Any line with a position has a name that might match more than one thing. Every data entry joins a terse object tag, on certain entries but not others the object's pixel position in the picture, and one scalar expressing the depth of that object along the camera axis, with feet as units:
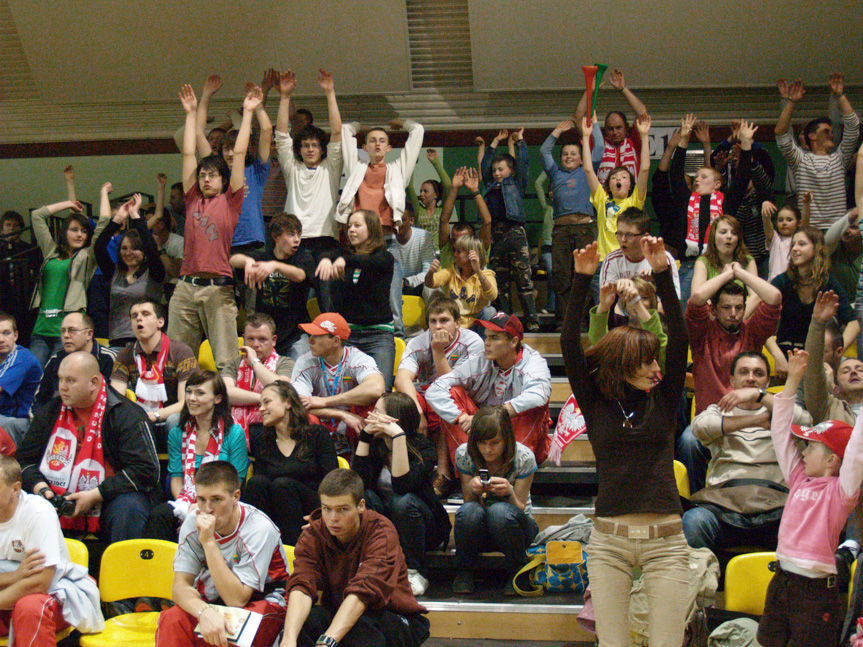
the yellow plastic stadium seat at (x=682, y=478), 13.57
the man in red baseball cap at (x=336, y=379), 15.69
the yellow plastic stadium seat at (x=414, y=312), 20.99
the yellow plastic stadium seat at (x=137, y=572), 12.19
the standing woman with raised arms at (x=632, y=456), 8.84
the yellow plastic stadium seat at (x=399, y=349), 18.38
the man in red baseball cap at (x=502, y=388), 14.76
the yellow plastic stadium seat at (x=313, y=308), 20.35
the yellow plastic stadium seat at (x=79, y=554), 12.23
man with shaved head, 13.57
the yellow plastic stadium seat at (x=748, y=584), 11.44
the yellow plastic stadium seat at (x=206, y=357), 18.06
